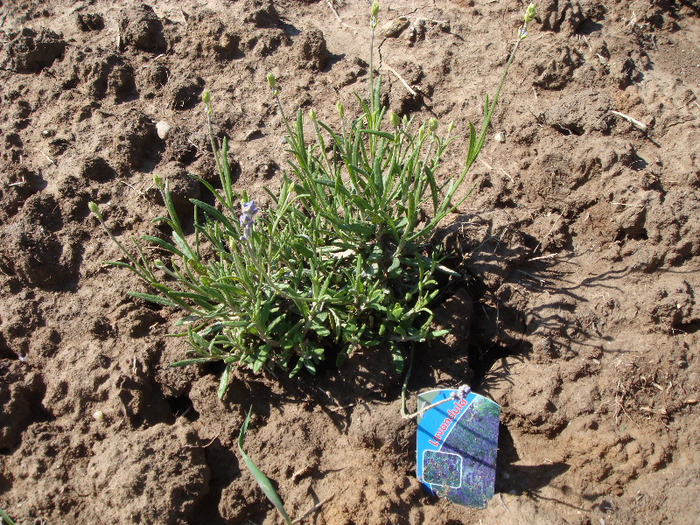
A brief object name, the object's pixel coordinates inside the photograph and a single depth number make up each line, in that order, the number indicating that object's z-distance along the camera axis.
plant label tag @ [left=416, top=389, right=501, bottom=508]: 0.61
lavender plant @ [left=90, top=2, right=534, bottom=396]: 0.64
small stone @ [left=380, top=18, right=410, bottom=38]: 1.00
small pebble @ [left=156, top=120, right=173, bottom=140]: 0.89
